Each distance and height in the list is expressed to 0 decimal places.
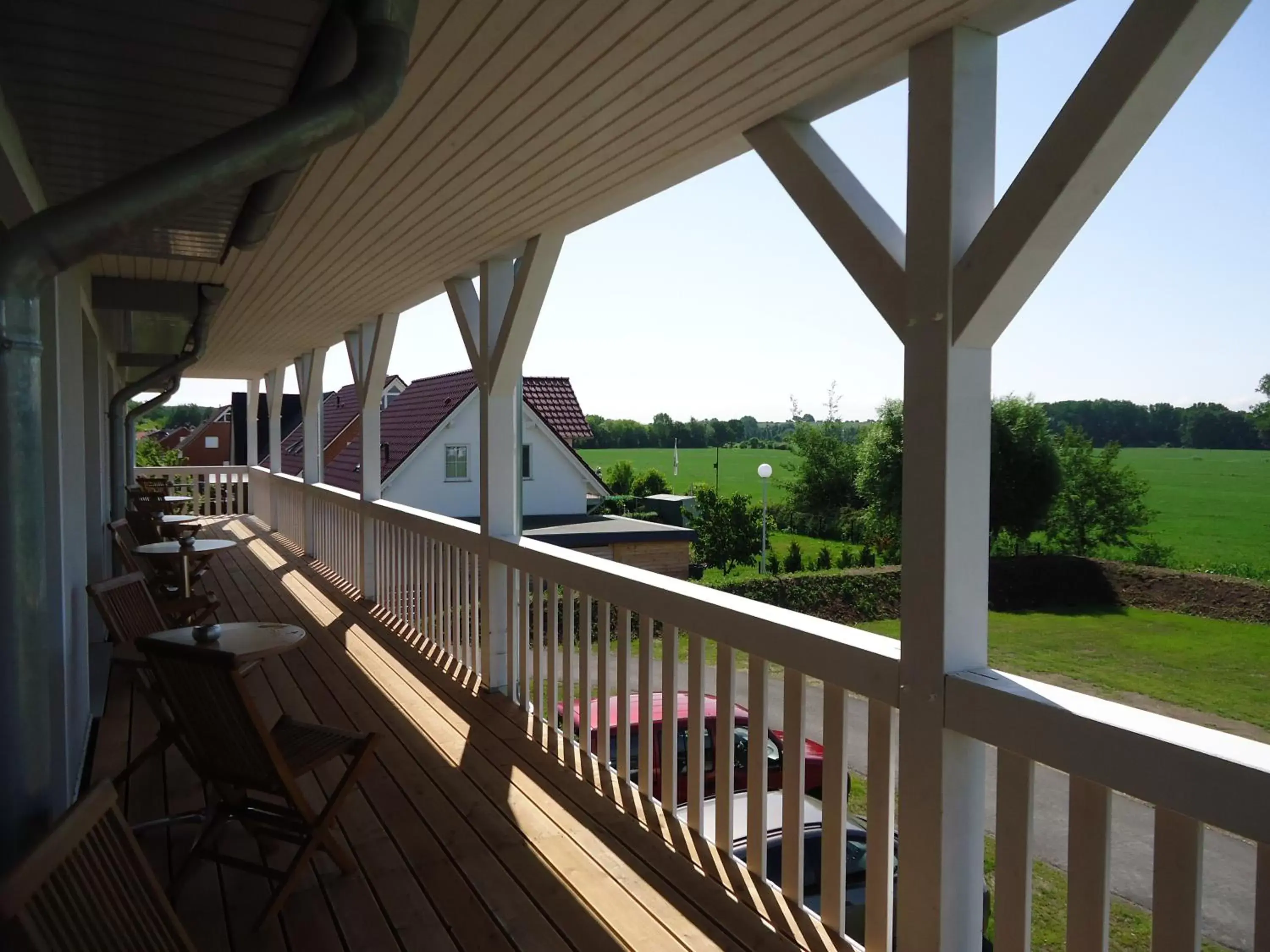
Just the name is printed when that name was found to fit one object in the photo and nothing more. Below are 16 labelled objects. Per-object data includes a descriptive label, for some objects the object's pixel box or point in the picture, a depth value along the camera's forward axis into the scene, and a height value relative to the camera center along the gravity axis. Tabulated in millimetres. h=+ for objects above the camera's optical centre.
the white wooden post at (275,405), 11688 +545
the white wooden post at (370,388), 6973 +476
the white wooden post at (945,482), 1970 -88
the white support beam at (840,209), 2141 +610
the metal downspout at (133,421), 10203 +276
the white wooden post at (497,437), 4621 +37
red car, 3984 -1494
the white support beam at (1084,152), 1531 +559
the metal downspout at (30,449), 1363 -8
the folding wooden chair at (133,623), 3016 -756
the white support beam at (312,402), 9530 +476
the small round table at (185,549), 5406 -668
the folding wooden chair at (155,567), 5434 -852
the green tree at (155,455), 21562 -277
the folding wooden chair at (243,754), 2375 -937
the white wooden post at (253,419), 13852 +421
